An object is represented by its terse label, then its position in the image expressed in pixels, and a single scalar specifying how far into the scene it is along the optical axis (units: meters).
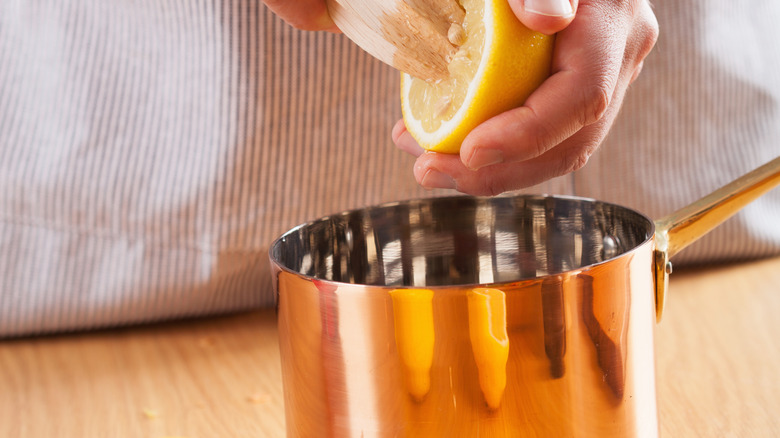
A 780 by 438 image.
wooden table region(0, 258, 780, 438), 0.63
